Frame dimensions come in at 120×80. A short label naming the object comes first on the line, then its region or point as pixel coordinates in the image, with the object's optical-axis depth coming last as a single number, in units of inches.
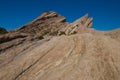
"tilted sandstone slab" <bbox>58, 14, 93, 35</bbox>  1341.5
